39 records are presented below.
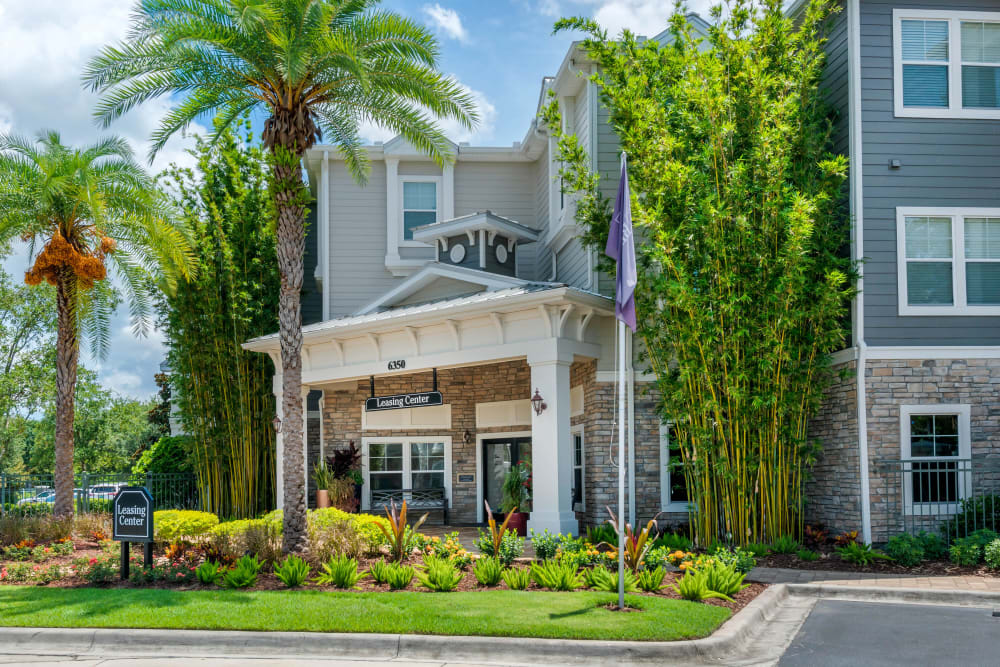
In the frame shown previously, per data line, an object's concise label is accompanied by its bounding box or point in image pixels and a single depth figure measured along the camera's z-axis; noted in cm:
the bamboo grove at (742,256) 1336
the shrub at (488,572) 1099
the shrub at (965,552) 1228
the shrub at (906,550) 1245
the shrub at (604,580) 1034
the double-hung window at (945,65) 1455
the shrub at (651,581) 1045
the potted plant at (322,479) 1978
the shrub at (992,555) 1195
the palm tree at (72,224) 1780
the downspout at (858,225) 1374
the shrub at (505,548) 1228
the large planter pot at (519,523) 1681
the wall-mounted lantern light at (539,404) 1533
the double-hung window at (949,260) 1430
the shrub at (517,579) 1076
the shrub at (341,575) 1110
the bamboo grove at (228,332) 2070
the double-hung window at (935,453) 1383
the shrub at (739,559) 1165
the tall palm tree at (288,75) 1271
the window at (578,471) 1816
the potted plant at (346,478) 2016
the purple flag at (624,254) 1020
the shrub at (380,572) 1115
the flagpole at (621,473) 940
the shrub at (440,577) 1069
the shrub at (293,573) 1117
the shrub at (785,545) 1331
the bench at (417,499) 2123
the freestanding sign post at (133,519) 1209
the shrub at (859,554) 1272
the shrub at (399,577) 1089
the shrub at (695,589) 1009
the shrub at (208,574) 1155
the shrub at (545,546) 1245
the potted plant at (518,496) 1738
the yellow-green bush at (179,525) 1527
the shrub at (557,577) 1059
